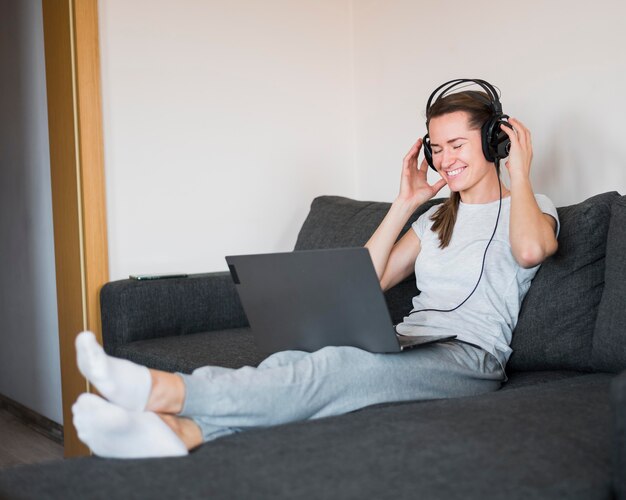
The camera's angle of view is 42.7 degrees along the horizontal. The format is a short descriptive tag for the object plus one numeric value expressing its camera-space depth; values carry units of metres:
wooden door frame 2.68
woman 1.31
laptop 1.57
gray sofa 1.11
